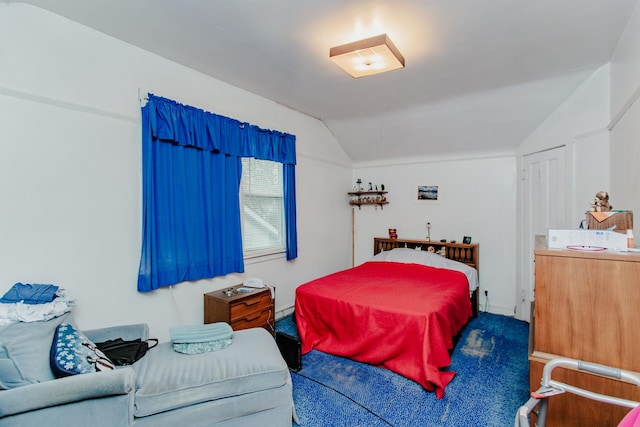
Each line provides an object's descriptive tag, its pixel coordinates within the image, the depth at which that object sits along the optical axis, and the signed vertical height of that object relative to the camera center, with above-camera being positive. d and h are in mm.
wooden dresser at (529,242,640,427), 1282 -500
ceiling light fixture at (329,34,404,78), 2129 +1096
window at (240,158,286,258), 3533 +19
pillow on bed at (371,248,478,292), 3852 -688
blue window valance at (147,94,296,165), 2615 +749
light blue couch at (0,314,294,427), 1402 -914
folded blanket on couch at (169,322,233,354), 2062 -852
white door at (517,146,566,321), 3314 +56
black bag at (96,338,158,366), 1941 -885
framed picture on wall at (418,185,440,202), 4605 +210
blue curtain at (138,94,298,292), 2551 +180
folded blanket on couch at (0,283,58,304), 1797 -471
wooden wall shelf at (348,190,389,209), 4998 +160
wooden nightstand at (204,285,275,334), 2775 -907
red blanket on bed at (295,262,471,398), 2465 -973
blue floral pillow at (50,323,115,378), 1534 -732
